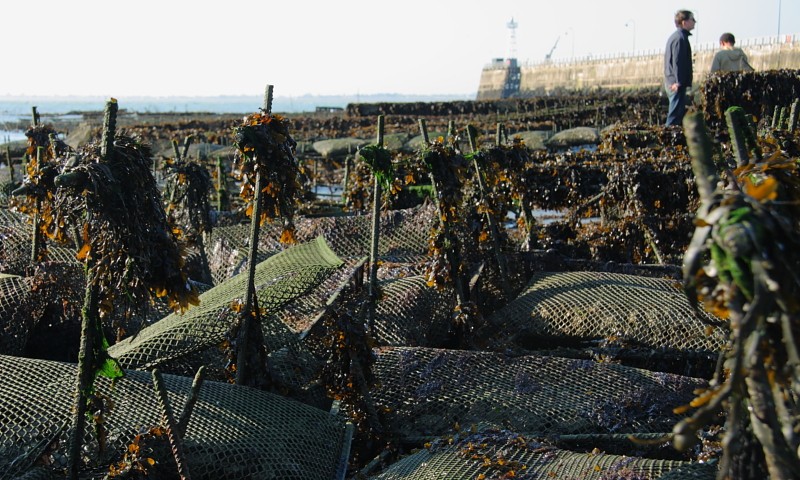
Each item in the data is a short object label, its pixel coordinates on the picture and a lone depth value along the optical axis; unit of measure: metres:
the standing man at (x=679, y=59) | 9.51
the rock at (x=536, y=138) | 21.00
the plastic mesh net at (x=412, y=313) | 6.59
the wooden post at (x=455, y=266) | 6.78
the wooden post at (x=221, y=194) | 12.19
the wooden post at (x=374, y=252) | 6.50
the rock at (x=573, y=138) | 21.48
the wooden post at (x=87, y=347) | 3.78
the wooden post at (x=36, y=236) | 6.96
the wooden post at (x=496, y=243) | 7.57
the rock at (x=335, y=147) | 24.64
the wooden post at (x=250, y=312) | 4.98
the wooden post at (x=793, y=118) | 7.22
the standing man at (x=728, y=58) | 11.09
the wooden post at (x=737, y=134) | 2.66
